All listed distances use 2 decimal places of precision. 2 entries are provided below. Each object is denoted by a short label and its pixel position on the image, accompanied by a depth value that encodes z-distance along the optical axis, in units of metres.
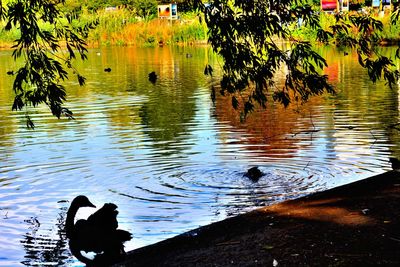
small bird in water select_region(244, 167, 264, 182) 12.13
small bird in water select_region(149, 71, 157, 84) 30.96
